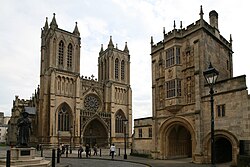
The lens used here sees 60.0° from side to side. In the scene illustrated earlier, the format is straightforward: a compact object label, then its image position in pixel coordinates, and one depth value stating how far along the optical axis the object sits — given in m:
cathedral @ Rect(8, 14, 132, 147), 44.19
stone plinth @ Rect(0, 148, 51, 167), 13.86
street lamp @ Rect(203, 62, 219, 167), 9.36
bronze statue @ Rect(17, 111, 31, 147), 15.54
